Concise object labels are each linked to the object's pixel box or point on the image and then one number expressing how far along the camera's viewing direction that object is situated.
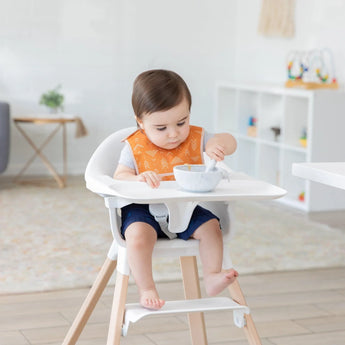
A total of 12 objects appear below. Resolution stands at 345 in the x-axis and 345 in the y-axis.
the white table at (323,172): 2.41
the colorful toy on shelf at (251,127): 8.14
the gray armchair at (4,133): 7.59
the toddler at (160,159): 2.57
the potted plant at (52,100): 8.04
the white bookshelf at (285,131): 6.73
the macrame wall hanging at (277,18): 8.00
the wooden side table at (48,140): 7.82
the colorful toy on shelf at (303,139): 7.09
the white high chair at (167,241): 2.43
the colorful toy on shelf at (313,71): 7.11
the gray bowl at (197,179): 2.42
